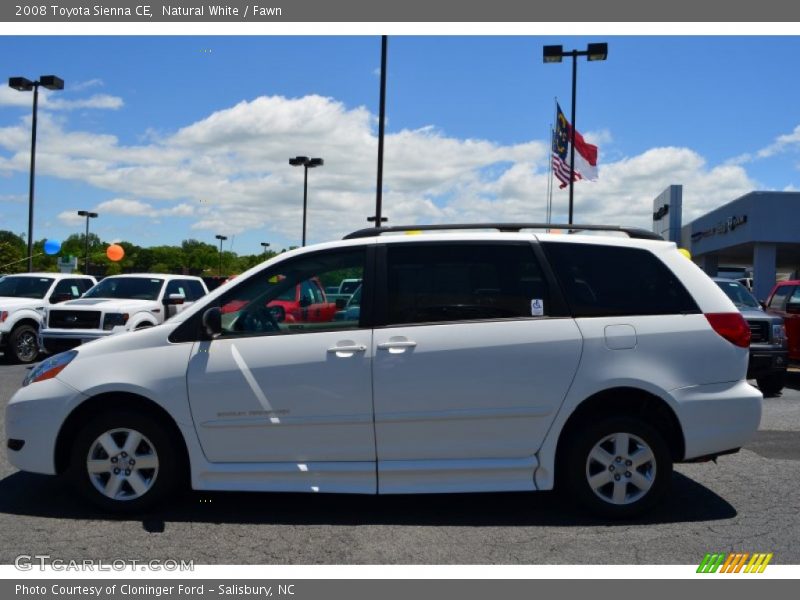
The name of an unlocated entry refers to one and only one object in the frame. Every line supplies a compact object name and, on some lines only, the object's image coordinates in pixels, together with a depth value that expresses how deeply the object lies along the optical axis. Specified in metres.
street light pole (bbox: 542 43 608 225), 21.53
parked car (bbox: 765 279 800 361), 12.74
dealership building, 32.69
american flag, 23.38
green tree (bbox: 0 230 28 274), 59.66
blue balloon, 25.00
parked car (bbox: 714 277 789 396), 10.94
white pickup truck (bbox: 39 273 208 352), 13.70
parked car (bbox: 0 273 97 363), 15.02
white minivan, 5.06
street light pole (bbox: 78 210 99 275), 60.19
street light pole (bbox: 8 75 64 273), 25.92
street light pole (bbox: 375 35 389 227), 17.39
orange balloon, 24.29
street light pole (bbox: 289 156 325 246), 36.35
